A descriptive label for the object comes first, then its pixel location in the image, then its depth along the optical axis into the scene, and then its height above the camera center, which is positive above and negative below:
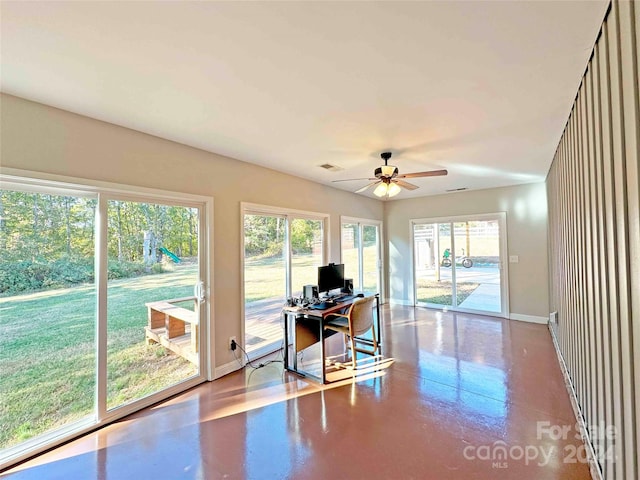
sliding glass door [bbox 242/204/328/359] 3.70 -0.30
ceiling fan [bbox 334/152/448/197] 3.11 +0.80
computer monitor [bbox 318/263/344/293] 3.81 -0.45
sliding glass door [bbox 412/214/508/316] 5.50 -0.39
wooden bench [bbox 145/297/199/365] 2.82 -0.85
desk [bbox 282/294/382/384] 3.14 -1.05
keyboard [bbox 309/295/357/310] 3.32 -0.73
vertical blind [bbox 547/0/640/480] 1.20 +0.01
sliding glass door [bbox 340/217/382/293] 5.64 -0.15
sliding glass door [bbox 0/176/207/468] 2.03 -0.51
